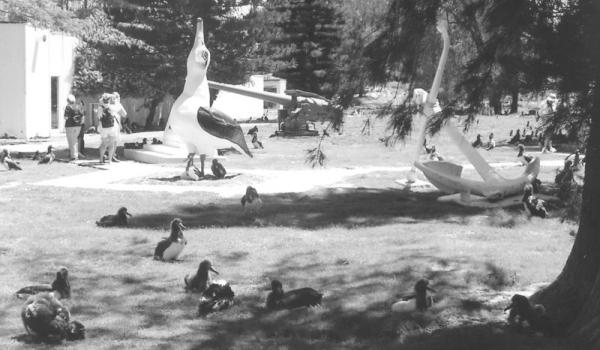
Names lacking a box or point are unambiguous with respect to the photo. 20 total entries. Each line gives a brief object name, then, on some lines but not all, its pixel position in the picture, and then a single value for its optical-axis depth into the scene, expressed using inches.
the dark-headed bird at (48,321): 281.7
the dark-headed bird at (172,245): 414.0
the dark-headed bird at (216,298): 323.3
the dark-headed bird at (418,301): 322.7
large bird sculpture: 732.7
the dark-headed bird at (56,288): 336.8
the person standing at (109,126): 861.8
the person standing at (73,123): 897.5
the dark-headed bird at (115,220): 520.4
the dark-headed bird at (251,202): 560.8
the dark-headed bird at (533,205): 568.1
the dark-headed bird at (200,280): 354.9
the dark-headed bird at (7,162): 800.9
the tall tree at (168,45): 1234.0
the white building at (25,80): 1175.6
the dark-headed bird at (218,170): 749.9
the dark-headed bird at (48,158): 857.5
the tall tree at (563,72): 280.1
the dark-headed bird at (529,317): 292.2
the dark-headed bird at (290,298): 327.0
